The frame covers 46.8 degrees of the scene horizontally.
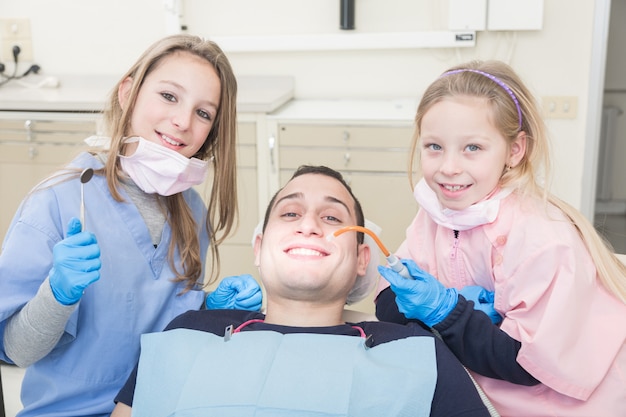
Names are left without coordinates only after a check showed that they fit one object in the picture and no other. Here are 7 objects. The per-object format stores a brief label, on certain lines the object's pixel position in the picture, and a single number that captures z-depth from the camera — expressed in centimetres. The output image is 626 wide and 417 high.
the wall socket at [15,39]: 393
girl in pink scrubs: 144
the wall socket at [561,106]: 361
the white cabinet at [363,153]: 317
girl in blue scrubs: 147
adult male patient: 132
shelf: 354
